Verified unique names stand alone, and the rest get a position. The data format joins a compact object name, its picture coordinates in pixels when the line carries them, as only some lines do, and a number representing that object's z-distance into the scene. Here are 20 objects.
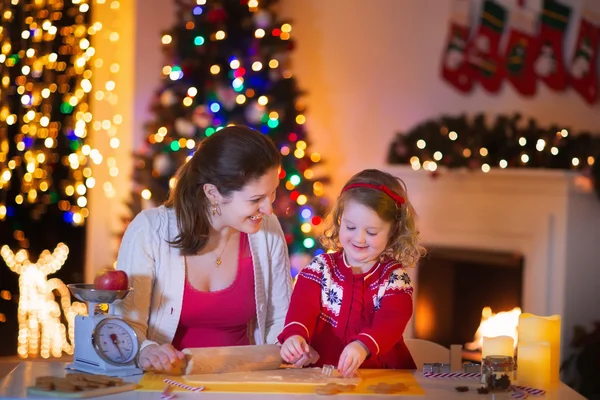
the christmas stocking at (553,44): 5.06
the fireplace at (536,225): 4.72
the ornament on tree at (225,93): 5.02
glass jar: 2.16
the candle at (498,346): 2.21
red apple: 2.22
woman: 2.64
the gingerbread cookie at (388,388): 2.12
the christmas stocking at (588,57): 4.99
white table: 2.00
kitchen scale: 2.20
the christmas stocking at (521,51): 5.16
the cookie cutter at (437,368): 2.35
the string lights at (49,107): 5.08
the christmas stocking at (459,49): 5.41
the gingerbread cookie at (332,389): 2.08
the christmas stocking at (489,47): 5.28
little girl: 2.45
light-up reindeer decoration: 5.19
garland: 4.75
